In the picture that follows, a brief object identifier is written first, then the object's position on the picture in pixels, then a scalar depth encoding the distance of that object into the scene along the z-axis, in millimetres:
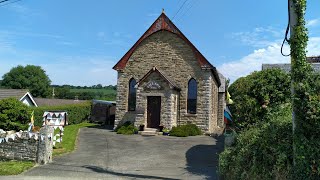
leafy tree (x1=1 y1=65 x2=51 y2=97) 69275
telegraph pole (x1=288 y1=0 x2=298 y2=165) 6003
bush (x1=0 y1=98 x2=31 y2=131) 13545
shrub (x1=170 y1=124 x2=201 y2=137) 17034
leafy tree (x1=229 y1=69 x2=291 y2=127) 8619
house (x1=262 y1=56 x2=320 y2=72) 18758
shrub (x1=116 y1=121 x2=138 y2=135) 17843
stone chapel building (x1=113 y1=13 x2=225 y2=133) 18083
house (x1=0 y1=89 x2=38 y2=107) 24855
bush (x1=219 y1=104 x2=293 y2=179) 6020
